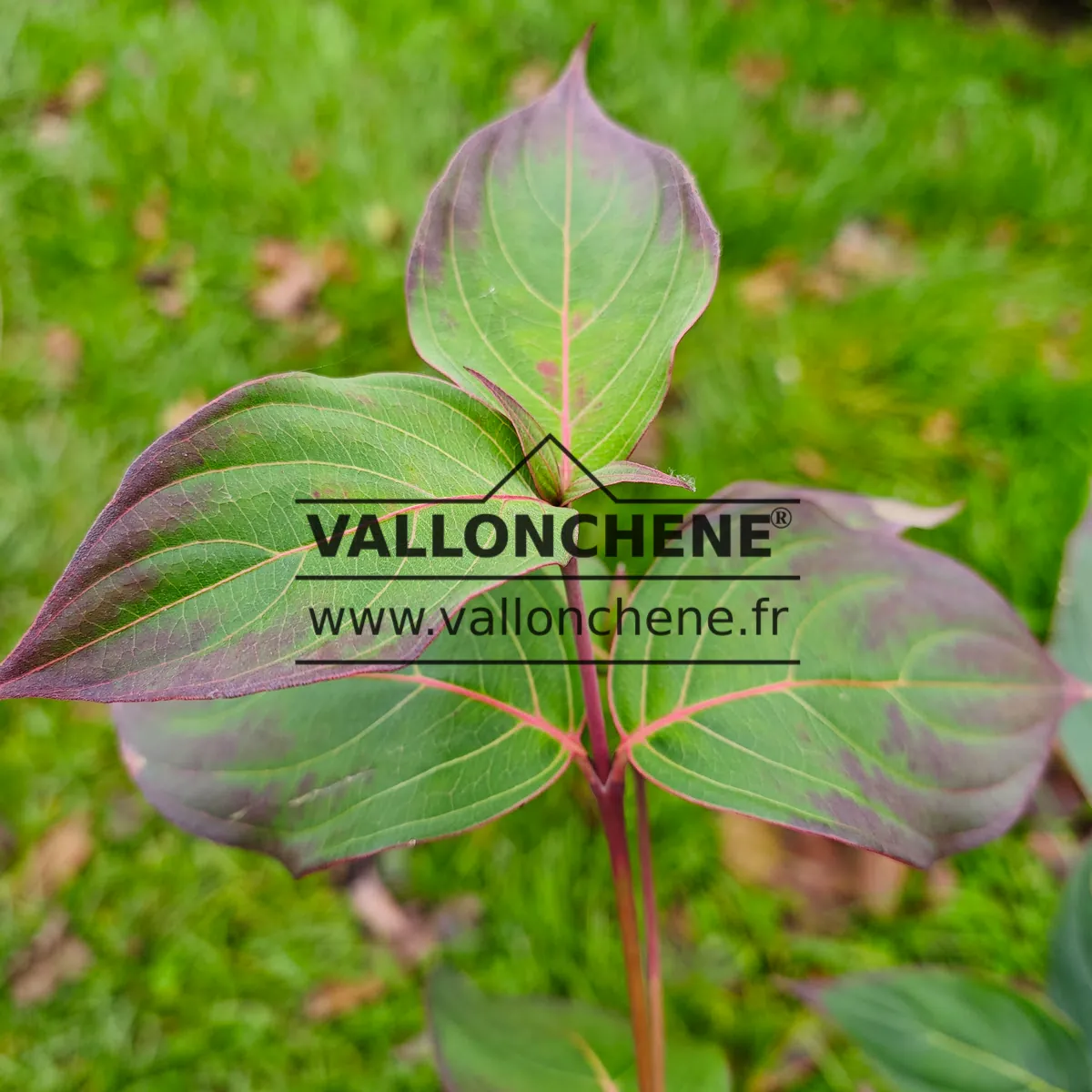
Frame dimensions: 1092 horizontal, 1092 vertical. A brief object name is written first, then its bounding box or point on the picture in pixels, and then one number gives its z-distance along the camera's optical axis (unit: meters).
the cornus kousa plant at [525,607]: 0.18
